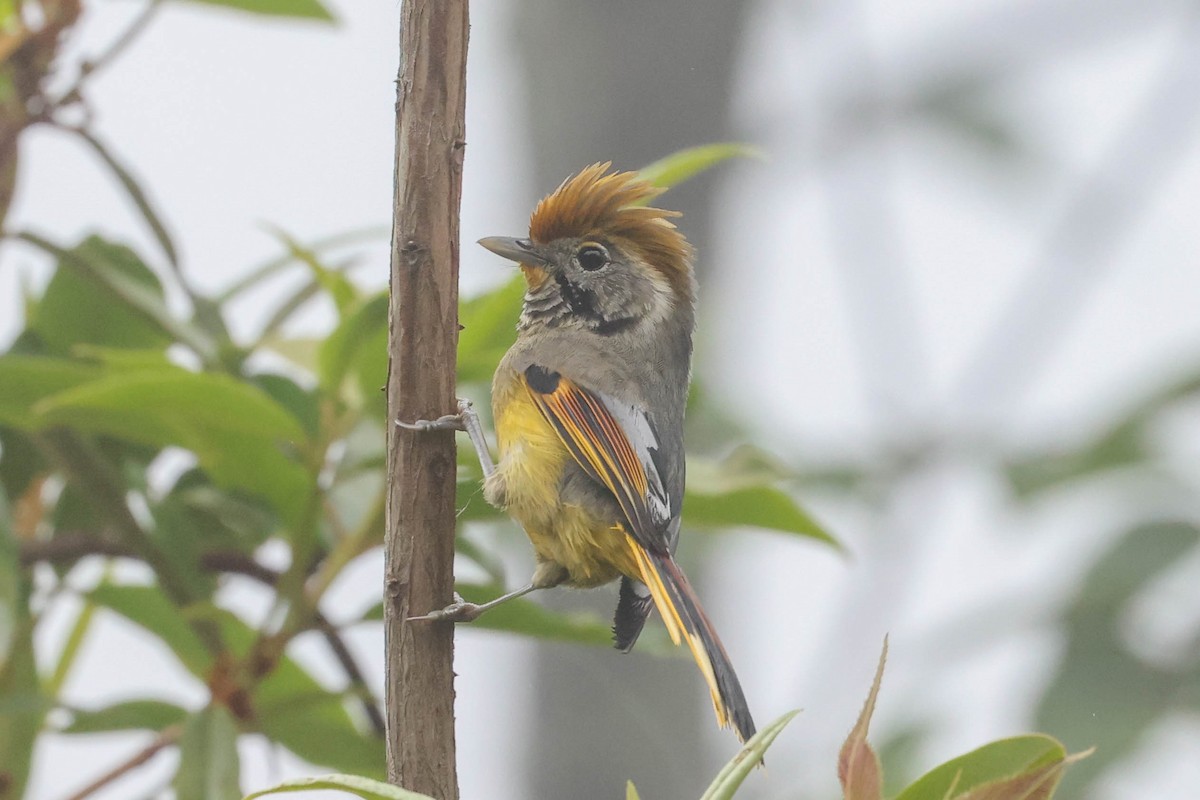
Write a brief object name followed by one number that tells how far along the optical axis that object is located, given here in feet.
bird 16.34
